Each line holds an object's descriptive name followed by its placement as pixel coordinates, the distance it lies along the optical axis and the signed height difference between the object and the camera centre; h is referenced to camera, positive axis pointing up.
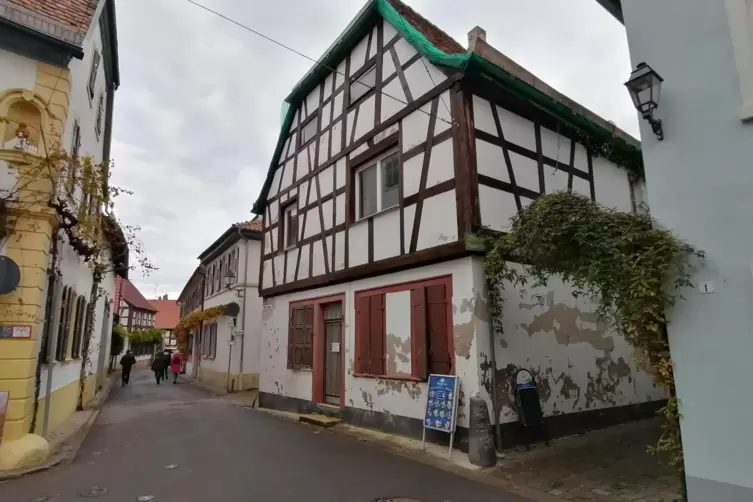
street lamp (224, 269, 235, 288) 19.48 +2.60
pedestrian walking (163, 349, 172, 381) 24.55 -0.97
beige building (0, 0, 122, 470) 6.37 +2.01
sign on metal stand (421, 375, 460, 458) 6.98 -0.98
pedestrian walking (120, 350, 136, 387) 22.47 -1.14
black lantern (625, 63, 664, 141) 4.63 +2.37
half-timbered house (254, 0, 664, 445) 7.59 +2.04
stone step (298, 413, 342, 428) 9.53 -1.62
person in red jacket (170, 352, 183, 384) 24.47 -1.18
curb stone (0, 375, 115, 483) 5.86 -1.60
